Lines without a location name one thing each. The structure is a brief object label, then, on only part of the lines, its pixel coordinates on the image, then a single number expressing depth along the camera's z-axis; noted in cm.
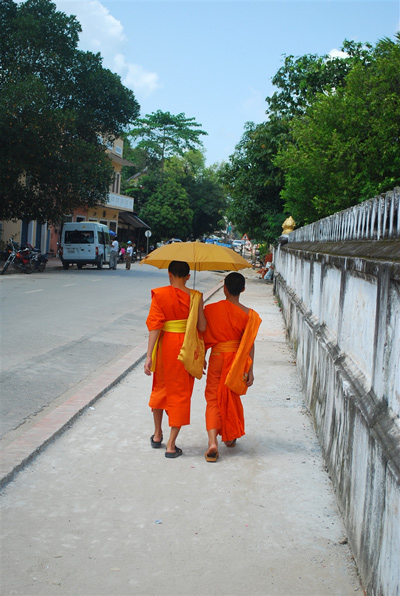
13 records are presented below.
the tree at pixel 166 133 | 7275
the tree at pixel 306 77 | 2875
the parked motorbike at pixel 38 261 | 2702
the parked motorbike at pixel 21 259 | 2561
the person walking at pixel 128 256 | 3553
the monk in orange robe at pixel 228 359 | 506
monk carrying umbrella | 500
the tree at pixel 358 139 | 1745
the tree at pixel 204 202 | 7156
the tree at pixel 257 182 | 3117
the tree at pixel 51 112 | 2530
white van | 3136
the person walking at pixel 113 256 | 3400
